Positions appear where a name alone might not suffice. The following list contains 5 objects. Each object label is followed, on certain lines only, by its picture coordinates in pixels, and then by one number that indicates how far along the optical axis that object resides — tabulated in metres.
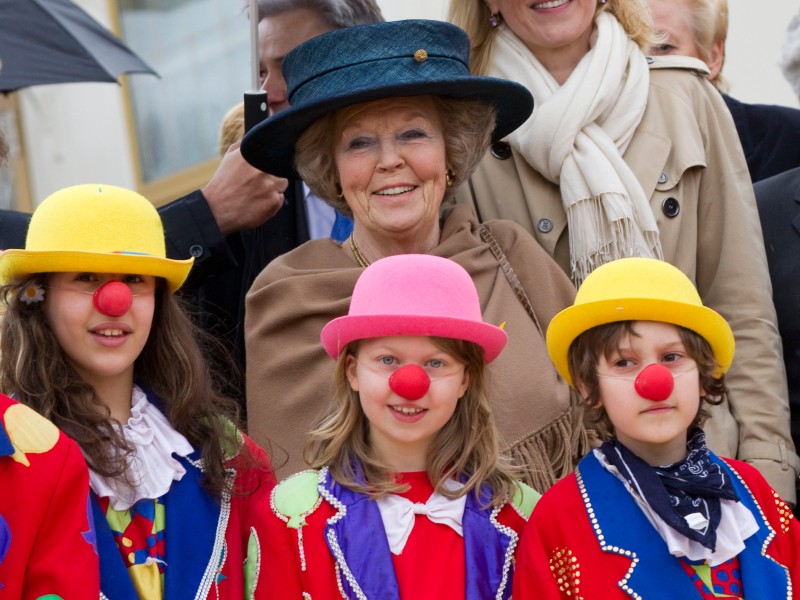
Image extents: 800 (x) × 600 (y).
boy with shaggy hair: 6.24
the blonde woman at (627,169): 8.18
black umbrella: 11.27
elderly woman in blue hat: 7.60
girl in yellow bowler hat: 6.44
